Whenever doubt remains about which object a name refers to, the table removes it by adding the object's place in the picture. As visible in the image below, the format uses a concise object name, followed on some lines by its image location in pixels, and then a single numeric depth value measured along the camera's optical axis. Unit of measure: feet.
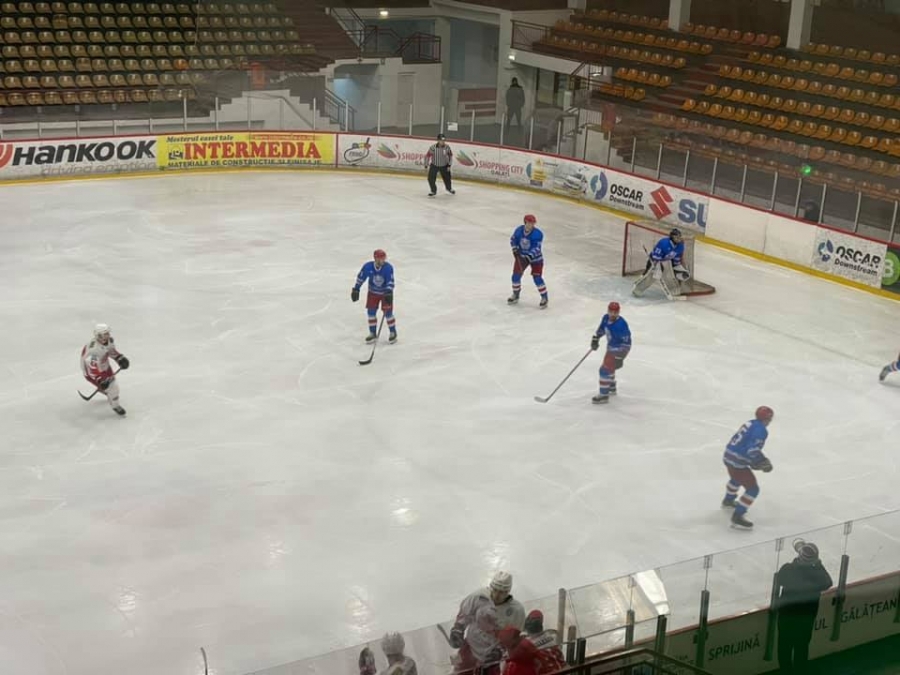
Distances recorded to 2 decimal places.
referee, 72.69
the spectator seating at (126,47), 83.66
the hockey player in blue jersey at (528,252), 52.85
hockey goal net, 58.28
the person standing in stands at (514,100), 88.48
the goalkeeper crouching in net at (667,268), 54.65
